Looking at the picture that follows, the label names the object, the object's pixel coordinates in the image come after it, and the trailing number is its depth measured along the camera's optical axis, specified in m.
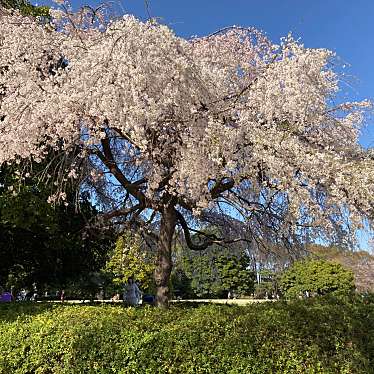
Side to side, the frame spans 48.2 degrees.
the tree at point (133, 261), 9.52
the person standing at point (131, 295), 11.44
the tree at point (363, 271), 23.52
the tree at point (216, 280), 37.12
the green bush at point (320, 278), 26.59
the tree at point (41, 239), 6.84
